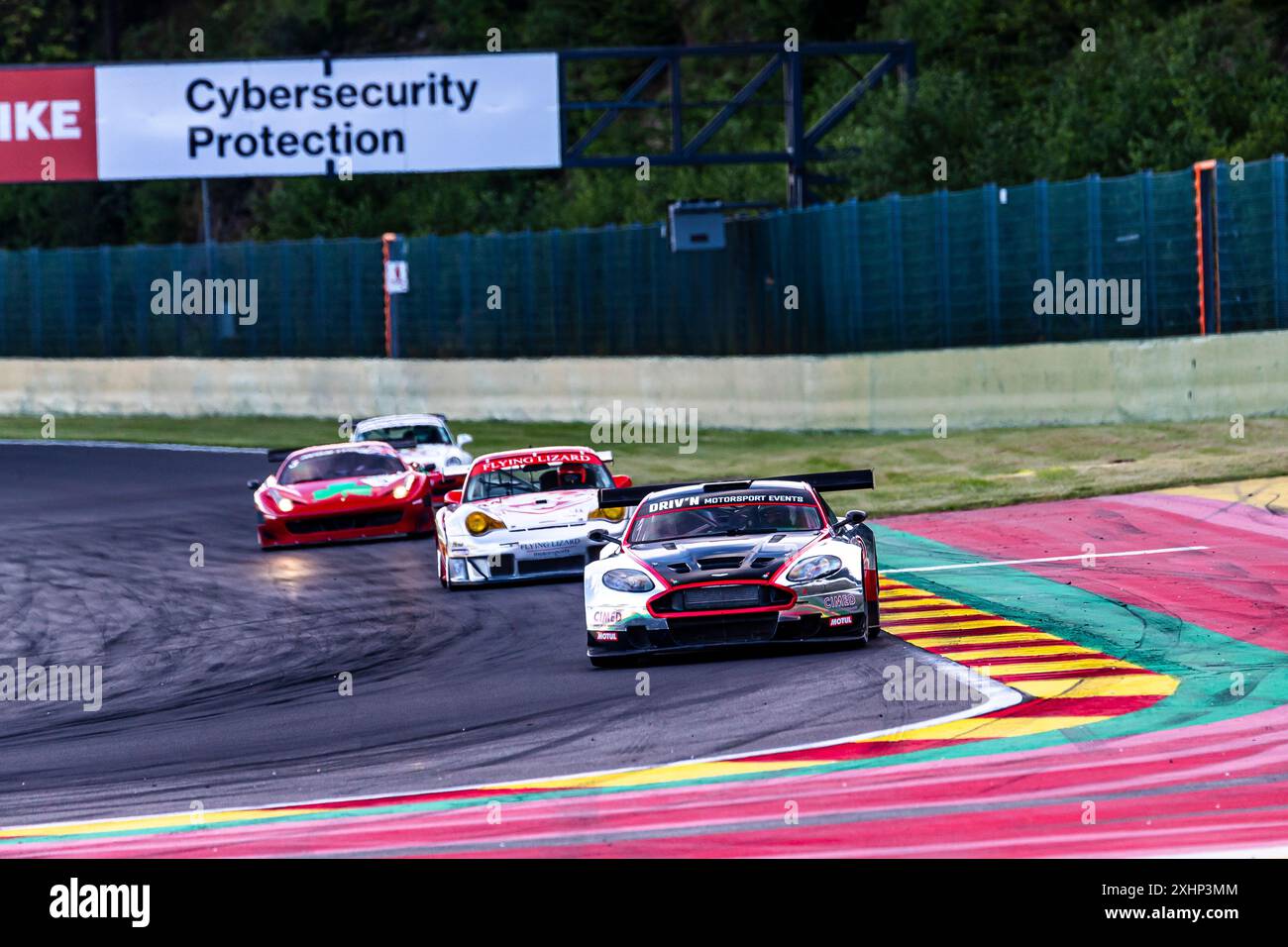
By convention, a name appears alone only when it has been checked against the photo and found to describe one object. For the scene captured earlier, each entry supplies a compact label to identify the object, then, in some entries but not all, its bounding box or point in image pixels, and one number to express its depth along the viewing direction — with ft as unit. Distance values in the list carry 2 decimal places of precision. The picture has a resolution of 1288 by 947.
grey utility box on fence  118.11
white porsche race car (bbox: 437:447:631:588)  60.34
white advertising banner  118.93
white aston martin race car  44.01
